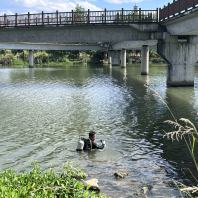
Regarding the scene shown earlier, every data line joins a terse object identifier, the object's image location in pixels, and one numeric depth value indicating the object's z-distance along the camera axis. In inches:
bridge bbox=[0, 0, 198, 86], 1127.4
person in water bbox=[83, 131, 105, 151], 467.6
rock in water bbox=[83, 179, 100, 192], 326.2
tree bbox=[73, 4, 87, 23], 1160.2
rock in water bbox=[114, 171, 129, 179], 365.2
